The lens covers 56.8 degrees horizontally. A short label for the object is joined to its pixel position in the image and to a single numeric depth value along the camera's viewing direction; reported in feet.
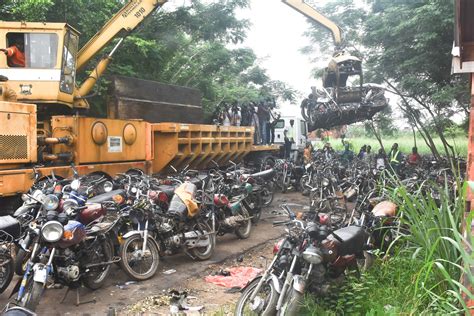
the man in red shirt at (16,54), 23.91
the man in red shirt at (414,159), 38.81
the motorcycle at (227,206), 20.90
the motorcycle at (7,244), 13.70
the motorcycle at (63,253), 11.96
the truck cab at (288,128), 51.62
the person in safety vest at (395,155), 35.48
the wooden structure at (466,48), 11.58
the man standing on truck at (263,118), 43.60
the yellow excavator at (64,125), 20.61
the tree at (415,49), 36.11
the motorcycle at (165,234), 16.26
